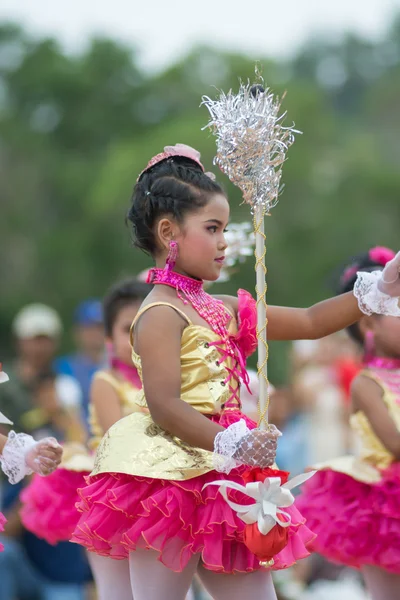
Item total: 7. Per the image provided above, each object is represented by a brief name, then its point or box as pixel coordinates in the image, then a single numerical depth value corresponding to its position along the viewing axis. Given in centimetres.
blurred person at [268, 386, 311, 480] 1731
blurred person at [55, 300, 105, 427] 1805
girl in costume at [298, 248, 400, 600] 880
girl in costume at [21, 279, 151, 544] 995
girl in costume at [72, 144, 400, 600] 681
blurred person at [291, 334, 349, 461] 1938
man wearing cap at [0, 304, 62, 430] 1491
